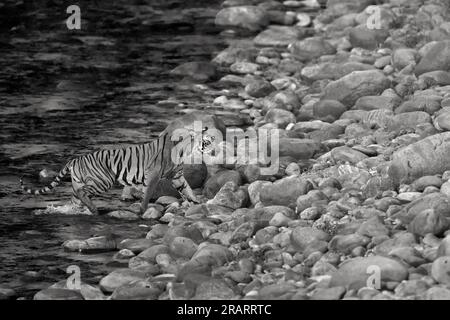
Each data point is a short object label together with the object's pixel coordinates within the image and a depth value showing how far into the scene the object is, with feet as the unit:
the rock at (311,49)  68.69
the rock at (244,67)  68.34
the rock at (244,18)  78.18
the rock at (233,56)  69.97
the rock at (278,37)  73.41
